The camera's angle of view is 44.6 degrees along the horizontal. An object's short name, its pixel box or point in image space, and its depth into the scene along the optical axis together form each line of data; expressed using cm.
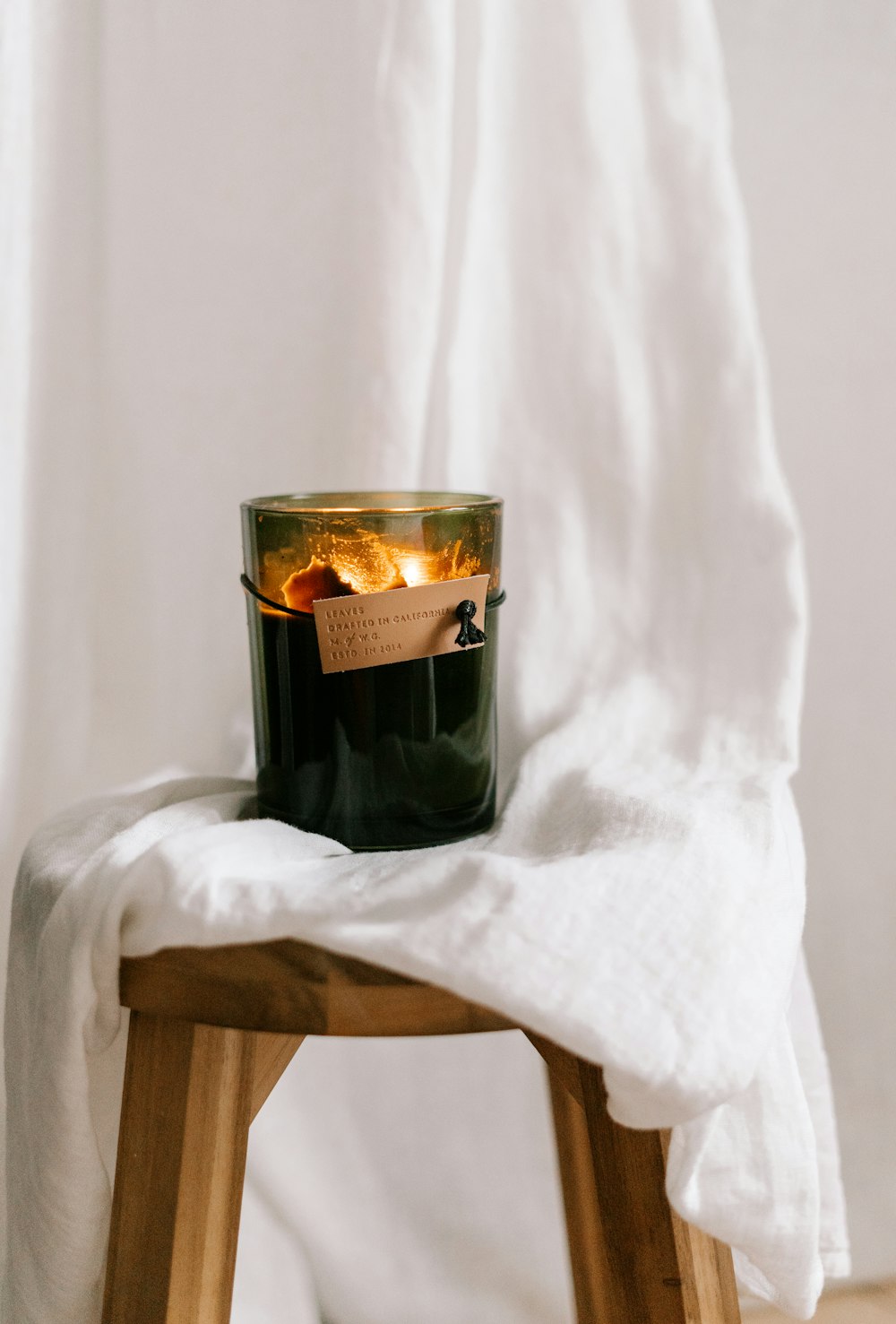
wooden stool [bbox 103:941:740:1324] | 42
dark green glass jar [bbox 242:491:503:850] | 51
